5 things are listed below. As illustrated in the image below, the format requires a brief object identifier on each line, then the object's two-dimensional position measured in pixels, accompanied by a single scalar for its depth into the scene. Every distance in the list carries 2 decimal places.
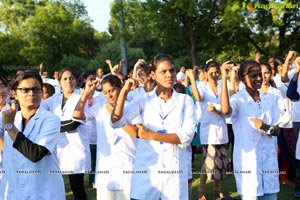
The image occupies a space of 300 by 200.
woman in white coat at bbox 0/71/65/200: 3.21
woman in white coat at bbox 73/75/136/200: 4.50
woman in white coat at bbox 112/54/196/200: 3.64
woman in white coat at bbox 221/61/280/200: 4.14
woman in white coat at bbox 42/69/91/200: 5.52
